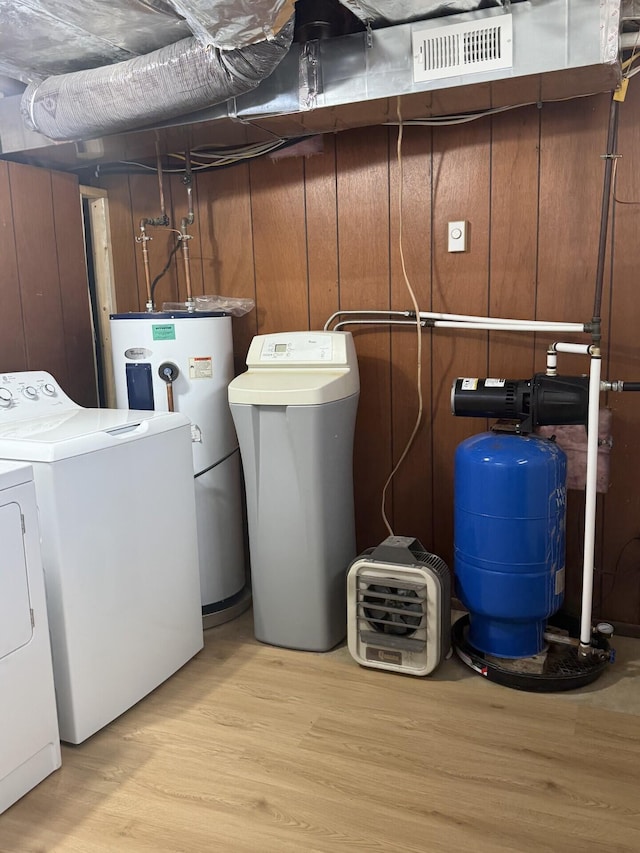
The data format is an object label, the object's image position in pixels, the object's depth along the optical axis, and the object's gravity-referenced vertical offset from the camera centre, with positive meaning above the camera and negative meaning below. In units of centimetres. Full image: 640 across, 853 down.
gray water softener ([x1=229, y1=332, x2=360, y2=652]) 229 -63
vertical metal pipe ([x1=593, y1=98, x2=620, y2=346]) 200 +25
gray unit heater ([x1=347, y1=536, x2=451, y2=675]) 222 -104
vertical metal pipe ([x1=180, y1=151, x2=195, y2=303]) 287 +29
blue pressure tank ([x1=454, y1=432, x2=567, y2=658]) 211 -77
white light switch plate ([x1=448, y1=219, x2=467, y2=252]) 250 +21
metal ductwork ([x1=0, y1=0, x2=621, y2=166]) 189 +67
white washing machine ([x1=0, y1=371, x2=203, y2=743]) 189 -74
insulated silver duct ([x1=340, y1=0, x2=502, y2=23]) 192 +82
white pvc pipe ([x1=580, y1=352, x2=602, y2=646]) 204 -65
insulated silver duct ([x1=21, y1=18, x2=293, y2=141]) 204 +68
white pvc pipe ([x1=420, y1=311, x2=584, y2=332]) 221 -11
